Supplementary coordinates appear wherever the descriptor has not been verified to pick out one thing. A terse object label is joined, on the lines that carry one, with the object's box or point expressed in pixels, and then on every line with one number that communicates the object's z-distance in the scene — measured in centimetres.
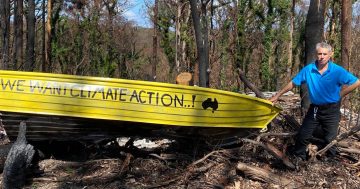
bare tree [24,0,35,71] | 1556
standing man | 502
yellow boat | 538
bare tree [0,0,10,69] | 1072
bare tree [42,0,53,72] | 2116
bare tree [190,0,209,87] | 952
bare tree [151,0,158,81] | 2089
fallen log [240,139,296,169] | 539
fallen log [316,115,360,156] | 531
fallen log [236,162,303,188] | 518
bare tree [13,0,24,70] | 1734
